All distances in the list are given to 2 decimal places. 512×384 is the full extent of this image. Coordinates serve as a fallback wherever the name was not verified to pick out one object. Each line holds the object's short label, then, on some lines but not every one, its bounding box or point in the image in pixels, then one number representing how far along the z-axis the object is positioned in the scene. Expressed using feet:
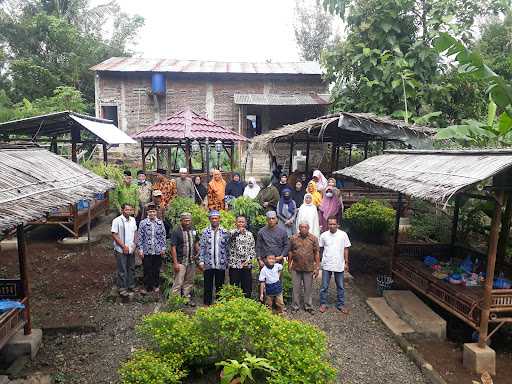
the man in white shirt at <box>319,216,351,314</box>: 23.06
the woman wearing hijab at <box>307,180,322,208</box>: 30.03
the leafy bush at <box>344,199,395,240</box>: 36.47
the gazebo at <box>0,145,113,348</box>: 14.77
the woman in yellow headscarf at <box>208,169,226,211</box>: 32.09
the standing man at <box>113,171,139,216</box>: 32.32
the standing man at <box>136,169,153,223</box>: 29.86
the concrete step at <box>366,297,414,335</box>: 21.57
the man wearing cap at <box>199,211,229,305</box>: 21.57
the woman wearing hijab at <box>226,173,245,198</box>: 33.96
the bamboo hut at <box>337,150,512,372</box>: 17.46
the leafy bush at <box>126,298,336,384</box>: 14.40
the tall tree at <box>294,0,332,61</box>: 103.44
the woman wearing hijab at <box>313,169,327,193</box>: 31.76
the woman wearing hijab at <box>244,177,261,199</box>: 32.37
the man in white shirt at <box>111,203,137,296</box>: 23.72
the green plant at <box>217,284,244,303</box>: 19.81
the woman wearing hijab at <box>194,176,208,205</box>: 36.45
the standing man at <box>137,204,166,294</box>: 23.81
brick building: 67.92
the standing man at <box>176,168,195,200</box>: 33.35
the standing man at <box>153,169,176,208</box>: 31.78
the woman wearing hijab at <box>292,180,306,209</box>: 31.14
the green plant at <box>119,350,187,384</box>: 13.41
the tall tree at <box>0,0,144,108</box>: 78.23
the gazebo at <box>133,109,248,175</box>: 37.83
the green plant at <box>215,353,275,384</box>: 12.92
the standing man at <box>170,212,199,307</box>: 22.68
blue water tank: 67.15
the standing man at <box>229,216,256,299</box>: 21.71
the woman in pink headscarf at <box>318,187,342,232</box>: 29.27
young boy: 21.76
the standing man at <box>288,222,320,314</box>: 22.58
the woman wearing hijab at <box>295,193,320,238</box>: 26.31
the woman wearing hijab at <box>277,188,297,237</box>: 27.91
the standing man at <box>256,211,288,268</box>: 22.24
